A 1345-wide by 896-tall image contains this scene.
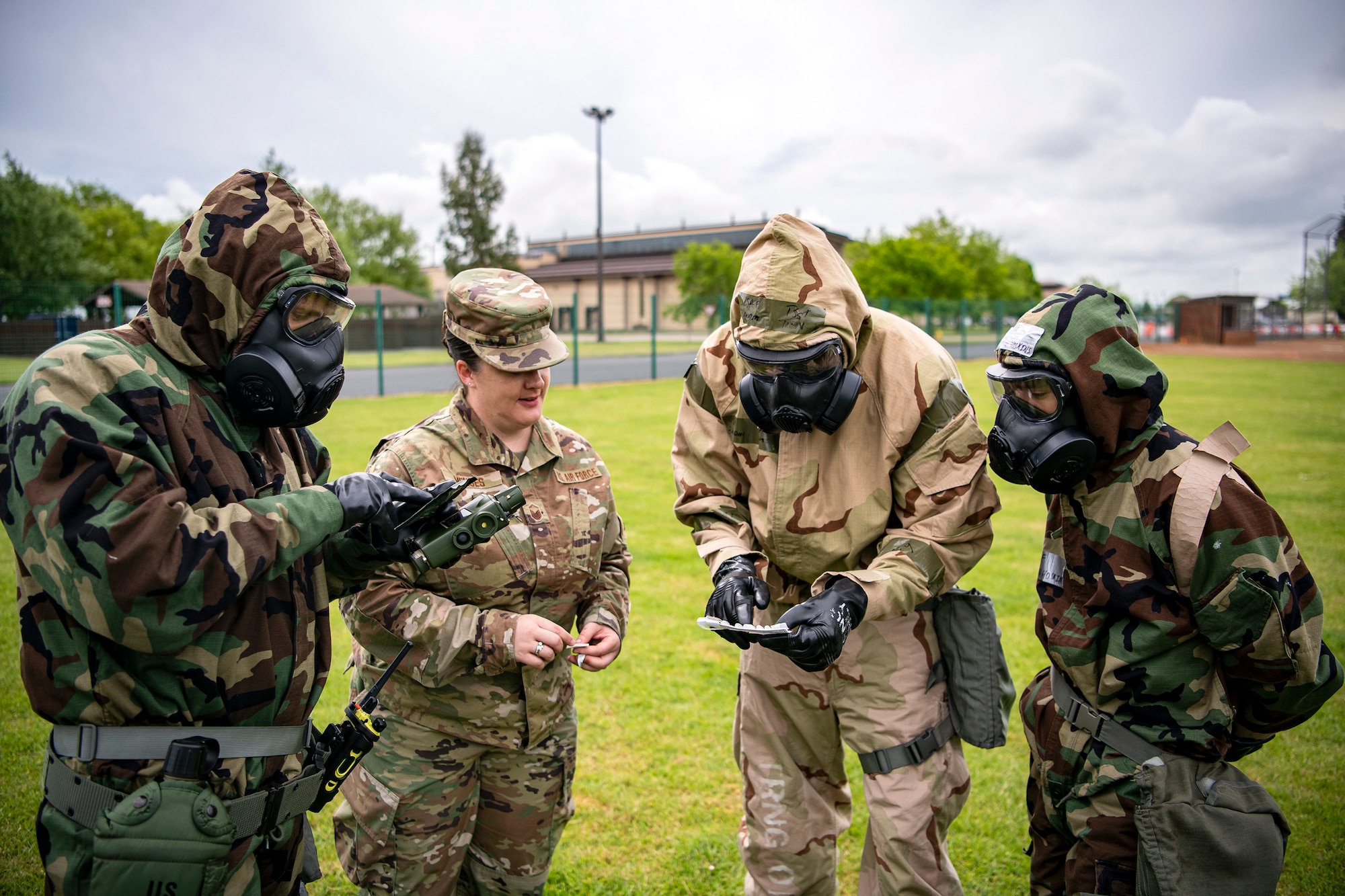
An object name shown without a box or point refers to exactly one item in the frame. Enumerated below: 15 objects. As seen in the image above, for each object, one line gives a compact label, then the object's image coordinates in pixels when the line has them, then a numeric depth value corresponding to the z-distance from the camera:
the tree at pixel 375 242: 65.62
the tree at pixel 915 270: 45.81
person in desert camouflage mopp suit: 2.69
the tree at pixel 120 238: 48.97
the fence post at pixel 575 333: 19.33
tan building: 67.62
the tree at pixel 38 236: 34.44
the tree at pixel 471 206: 60.81
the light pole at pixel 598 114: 38.69
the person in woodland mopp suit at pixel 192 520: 1.71
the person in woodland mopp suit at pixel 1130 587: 2.25
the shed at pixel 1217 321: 50.66
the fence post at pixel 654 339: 24.05
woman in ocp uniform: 2.62
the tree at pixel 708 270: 52.78
